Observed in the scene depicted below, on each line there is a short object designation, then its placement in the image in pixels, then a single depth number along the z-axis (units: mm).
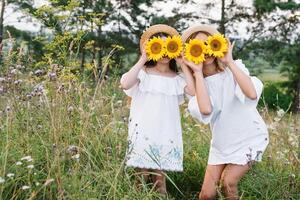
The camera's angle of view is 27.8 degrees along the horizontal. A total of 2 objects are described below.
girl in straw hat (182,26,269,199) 4059
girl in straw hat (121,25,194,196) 4277
